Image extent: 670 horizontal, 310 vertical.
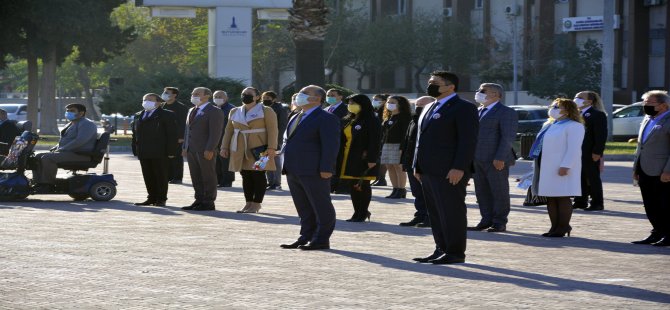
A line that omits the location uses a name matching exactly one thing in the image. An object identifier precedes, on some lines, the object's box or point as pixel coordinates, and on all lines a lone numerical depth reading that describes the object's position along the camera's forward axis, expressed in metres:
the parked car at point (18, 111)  70.40
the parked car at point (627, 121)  47.97
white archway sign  53.66
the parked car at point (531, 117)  47.69
